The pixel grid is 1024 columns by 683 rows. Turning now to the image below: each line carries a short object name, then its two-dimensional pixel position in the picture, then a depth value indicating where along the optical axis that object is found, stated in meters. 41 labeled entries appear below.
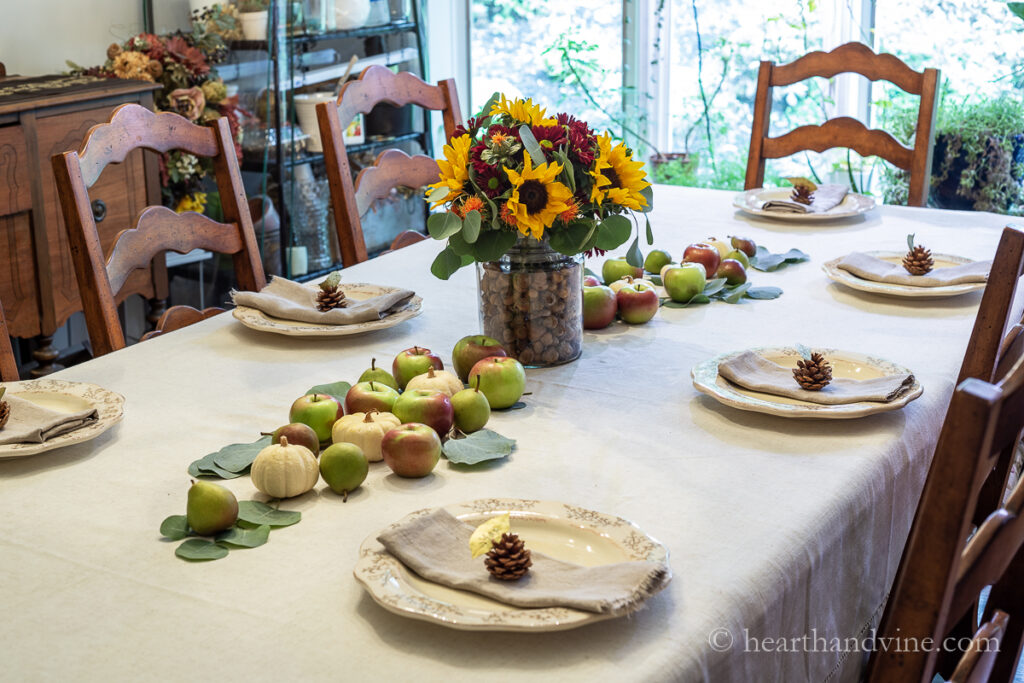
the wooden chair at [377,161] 2.08
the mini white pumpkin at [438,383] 1.24
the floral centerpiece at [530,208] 1.28
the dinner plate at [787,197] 2.12
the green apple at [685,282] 1.66
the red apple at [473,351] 1.32
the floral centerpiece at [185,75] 2.96
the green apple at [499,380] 1.26
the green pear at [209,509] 0.97
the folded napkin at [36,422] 1.15
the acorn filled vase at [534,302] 1.36
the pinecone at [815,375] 1.26
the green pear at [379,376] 1.28
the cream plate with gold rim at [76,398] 1.21
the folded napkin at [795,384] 1.23
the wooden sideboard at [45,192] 2.55
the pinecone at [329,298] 1.60
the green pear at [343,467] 1.05
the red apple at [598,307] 1.55
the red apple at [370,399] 1.20
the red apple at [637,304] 1.57
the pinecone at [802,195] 2.18
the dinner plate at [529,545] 0.80
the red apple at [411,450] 1.08
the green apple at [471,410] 1.19
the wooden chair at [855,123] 2.34
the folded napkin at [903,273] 1.68
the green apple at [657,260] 1.78
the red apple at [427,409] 1.16
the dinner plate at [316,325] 1.52
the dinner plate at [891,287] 1.65
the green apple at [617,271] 1.71
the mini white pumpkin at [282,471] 1.04
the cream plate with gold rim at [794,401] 1.20
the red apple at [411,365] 1.31
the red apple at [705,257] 1.76
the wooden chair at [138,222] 1.62
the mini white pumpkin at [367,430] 1.12
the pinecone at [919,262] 1.70
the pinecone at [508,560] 0.87
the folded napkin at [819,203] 2.15
